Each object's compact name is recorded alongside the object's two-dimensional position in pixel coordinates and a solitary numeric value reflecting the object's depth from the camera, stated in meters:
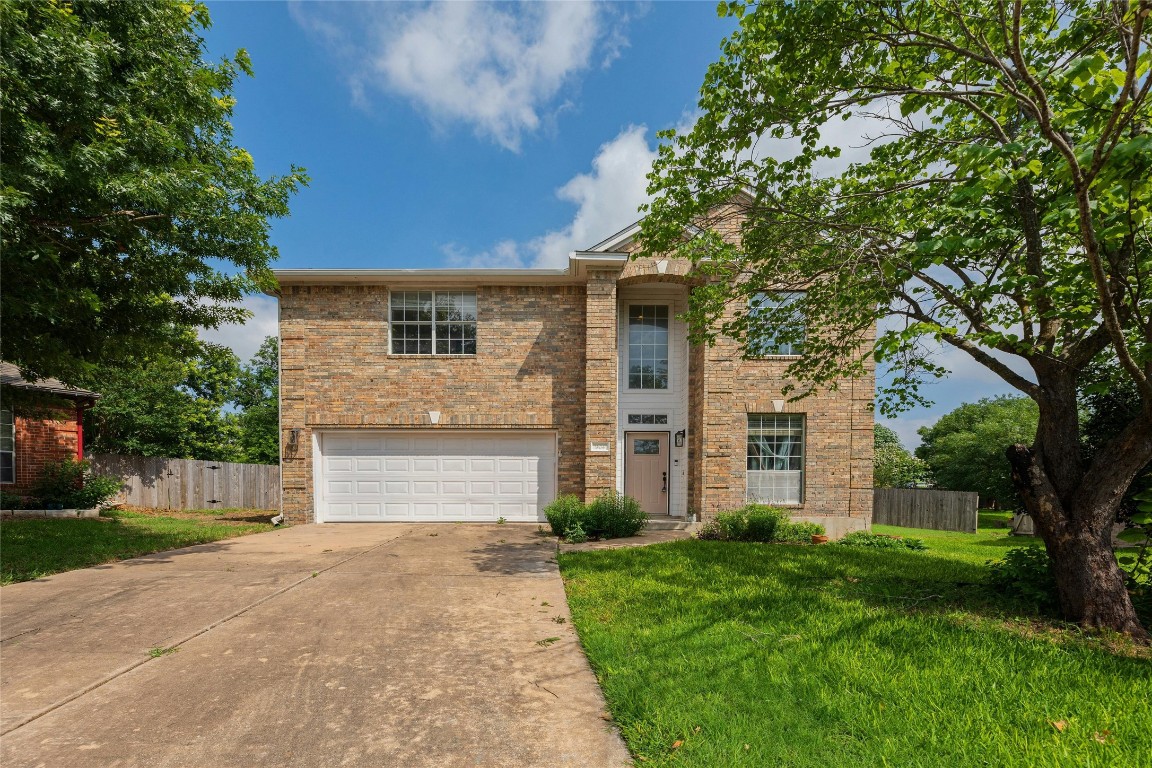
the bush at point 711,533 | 9.37
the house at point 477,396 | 11.17
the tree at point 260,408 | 25.52
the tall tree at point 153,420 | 18.92
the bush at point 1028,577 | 4.71
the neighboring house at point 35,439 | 11.93
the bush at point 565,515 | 9.30
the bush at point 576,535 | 9.01
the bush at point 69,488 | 12.02
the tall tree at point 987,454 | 21.12
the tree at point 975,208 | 3.28
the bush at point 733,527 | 9.16
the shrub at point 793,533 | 9.47
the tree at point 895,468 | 23.08
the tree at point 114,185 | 5.25
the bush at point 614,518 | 9.28
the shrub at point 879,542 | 9.39
